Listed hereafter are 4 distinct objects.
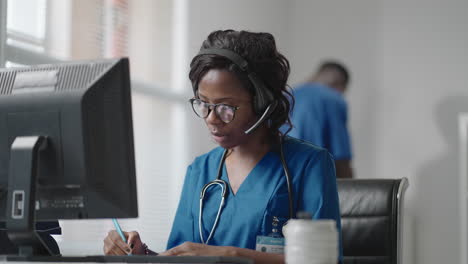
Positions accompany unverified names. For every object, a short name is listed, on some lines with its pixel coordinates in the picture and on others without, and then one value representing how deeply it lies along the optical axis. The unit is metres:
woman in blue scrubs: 2.96
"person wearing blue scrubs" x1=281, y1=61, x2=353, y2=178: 5.53
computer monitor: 2.67
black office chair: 3.16
